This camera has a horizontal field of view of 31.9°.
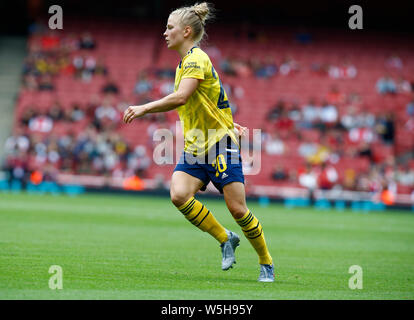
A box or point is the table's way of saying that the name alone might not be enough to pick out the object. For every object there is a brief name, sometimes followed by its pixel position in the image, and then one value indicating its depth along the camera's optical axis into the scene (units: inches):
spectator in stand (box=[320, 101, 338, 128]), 1179.3
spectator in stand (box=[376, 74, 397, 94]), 1266.0
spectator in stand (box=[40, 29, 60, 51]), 1289.4
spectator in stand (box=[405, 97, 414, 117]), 1229.0
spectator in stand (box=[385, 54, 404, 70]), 1314.3
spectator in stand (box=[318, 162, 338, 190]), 1069.8
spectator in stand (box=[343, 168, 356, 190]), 1064.8
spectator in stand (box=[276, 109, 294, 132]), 1171.9
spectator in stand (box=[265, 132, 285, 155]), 1134.4
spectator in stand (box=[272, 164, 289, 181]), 1089.4
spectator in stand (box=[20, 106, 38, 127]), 1140.5
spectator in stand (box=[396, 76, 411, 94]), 1264.8
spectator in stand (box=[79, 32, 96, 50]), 1305.4
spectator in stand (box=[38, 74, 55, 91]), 1218.0
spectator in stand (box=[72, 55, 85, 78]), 1263.5
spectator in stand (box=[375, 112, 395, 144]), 1165.1
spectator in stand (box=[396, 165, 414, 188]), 1089.4
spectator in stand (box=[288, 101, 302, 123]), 1180.5
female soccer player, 299.4
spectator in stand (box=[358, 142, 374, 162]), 1128.2
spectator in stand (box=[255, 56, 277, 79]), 1291.8
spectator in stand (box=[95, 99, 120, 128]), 1156.9
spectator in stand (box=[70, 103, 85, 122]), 1165.7
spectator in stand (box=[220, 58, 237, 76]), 1270.9
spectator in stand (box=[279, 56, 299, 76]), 1302.9
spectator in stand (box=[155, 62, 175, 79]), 1247.5
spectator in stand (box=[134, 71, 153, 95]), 1210.6
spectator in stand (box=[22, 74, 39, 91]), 1216.8
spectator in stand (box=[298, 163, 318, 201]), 1068.5
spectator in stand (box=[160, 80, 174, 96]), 1198.8
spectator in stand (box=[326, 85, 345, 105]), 1219.9
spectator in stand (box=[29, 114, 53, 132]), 1135.0
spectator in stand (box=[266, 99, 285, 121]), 1198.3
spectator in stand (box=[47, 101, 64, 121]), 1154.7
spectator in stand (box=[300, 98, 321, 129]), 1176.2
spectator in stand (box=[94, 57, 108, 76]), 1268.7
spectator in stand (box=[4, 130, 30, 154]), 1063.5
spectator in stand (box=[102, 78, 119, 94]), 1217.5
